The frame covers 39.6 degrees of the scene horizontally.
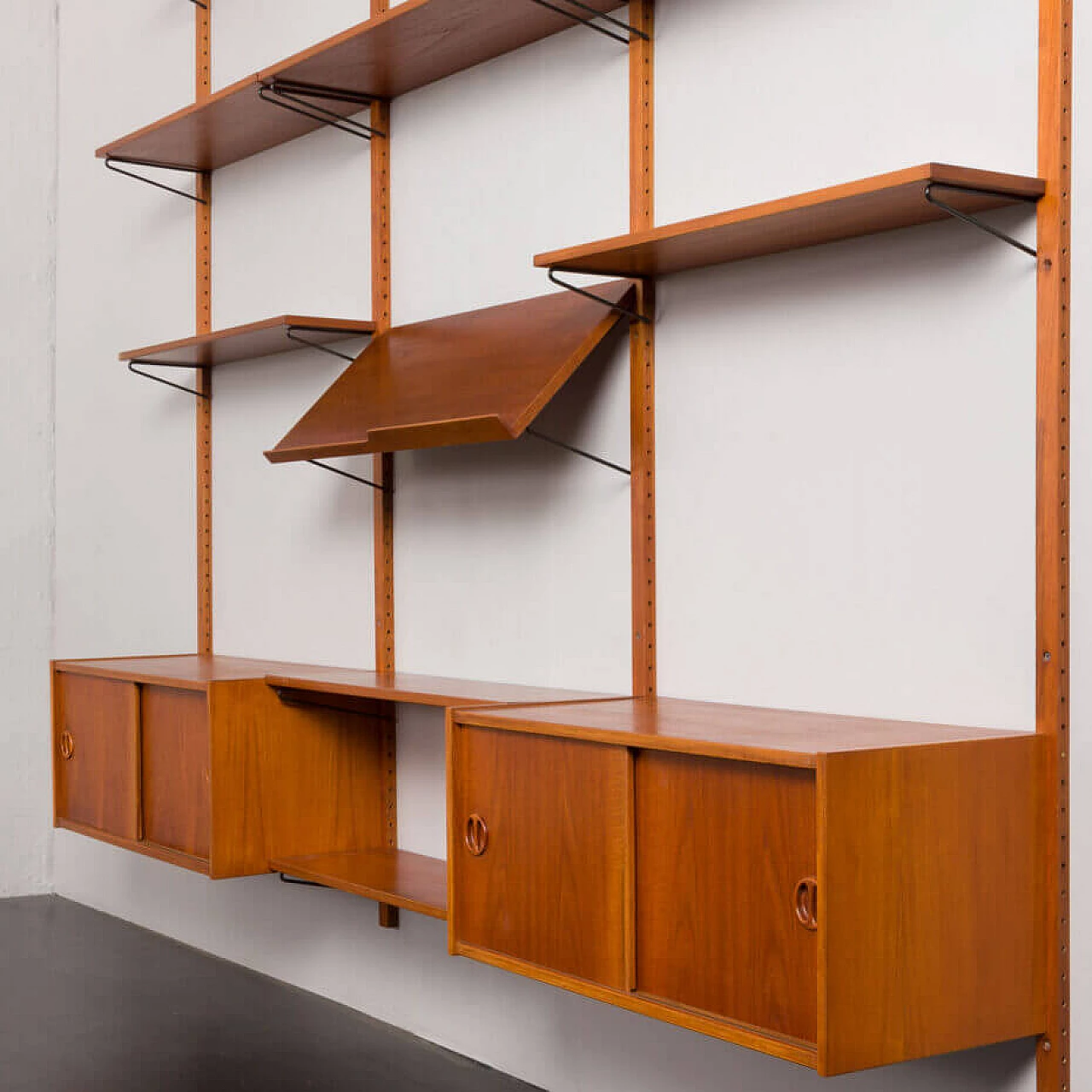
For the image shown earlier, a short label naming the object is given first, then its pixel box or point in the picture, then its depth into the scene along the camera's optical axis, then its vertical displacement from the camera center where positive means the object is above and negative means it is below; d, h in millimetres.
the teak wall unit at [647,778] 2078 -421
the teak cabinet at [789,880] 2031 -515
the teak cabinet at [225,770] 3602 -593
